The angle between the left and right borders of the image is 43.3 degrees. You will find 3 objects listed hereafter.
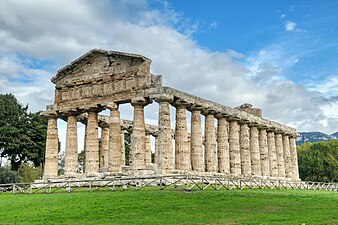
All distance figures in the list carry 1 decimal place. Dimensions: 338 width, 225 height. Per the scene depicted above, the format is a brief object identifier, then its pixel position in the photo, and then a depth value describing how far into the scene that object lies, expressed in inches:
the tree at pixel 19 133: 2637.8
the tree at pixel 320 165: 3587.6
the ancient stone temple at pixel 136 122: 1745.8
